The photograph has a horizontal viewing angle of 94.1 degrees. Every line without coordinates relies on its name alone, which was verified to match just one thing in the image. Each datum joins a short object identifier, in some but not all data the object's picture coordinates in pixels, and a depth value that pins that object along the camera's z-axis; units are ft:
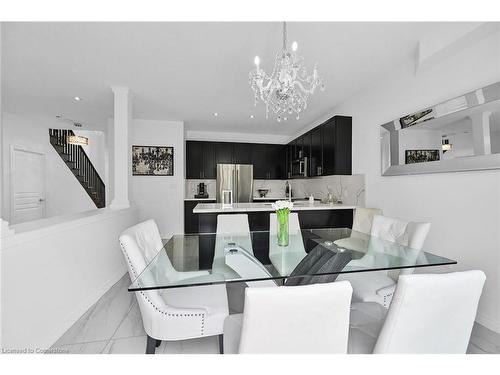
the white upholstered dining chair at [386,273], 5.42
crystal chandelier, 6.16
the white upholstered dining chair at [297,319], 2.63
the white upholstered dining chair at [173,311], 4.39
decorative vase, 6.29
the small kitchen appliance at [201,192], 18.52
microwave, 15.33
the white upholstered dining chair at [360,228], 6.82
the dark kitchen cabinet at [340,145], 12.02
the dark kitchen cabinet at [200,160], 18.45
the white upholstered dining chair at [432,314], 2.86
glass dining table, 4.39
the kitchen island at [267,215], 10.12
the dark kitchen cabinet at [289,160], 18.51
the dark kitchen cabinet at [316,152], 13.47
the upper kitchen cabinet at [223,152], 18.81
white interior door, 14.90
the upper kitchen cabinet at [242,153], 19.12
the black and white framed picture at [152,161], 15.66
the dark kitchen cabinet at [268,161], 19.58
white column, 10.71
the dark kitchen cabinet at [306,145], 14.89
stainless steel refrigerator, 18.51
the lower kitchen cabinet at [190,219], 16.88
